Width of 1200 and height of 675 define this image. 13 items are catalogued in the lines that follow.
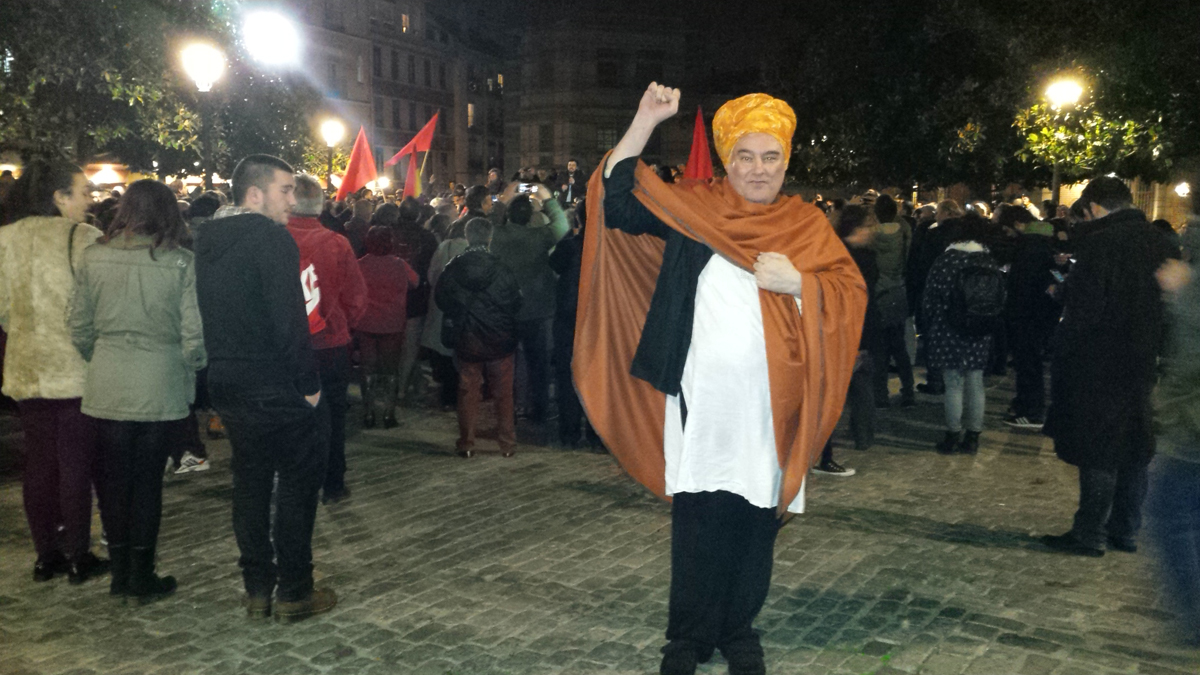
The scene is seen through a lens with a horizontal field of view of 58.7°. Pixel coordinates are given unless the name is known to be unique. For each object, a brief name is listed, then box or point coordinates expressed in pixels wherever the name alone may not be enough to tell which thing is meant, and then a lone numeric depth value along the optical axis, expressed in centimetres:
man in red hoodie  624
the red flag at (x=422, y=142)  1781
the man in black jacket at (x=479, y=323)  815
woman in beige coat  520
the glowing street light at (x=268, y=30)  1337
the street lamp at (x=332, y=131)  1917
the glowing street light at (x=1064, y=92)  1689
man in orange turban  371
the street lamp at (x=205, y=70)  1058
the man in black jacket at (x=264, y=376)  451
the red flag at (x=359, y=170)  1535
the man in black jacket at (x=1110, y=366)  556
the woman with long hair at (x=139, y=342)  487
